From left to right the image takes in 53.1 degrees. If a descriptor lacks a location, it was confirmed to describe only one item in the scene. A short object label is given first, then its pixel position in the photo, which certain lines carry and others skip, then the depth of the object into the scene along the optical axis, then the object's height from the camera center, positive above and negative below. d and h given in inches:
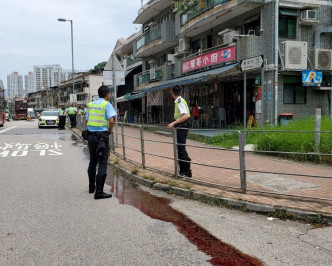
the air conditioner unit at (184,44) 821.9 +183.1
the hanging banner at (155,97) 896.8 +58.9
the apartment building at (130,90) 1194.6 +112.5
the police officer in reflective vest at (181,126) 254.2 -6.2
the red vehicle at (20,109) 2139.5 +71.2
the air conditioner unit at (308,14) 562.3 +173.6
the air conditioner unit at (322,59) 564.1 +98.9
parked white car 1053.2 -1.4
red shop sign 595.9 +116.5
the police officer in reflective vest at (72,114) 1001.5 +16.1
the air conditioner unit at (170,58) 904.8 +164.1
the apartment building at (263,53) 558.9 +111.9
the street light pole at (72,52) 1328.7 +267.8
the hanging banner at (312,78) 563.5 +66.5
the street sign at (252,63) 335.8 +56.9
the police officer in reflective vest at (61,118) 972.6 +4.3
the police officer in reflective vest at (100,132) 224.8 -9.0
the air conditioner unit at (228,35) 610.8 +154.6
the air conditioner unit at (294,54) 548.4 +104.3
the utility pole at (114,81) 438.3 +51.1
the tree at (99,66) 2753.4 +451.5
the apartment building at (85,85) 2573.8 +277.9
